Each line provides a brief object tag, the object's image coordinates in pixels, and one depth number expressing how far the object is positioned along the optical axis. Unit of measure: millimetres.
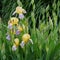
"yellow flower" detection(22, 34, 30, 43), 2620
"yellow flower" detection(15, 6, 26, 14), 2833
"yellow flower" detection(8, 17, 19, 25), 2740
